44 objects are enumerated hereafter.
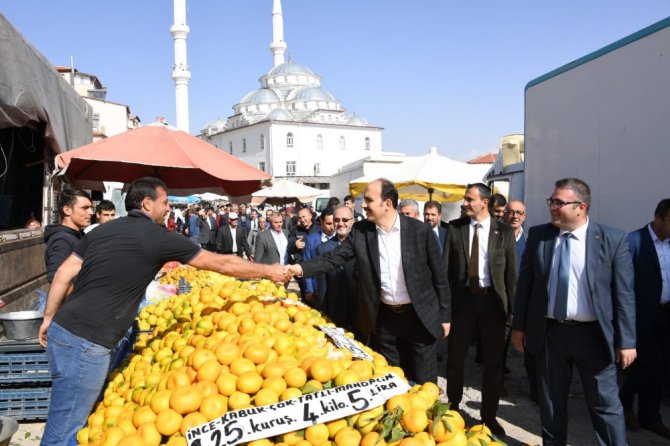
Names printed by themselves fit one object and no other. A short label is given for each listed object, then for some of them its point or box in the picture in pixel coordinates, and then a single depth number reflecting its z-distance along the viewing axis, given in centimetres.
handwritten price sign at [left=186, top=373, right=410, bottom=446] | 218
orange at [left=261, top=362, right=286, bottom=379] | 256
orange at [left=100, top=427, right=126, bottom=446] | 231
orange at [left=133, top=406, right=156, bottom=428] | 240
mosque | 6938
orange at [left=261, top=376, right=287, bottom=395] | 245
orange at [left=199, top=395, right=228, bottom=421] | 236
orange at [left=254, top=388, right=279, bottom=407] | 237
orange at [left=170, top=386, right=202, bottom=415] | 239
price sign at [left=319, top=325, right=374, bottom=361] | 290
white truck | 471
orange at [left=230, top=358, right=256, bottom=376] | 263
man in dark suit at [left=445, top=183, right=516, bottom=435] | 430
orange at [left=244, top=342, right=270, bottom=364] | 273
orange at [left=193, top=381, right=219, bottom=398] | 248
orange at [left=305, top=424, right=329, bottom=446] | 225
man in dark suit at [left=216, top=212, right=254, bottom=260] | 1270
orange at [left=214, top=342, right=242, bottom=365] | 273
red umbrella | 502
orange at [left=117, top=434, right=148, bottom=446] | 221
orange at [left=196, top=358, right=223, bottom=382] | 260
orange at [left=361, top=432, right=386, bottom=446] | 216
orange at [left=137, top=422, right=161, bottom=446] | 226
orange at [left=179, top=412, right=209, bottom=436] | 228
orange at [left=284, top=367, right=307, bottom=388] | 249
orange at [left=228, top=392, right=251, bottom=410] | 239
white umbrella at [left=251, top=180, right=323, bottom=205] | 1966
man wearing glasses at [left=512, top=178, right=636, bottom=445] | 326
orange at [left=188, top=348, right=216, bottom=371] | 272
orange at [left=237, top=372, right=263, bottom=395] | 249
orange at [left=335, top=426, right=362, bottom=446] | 220
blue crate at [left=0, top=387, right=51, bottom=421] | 452
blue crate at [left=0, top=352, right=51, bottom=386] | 445
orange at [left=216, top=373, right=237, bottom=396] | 251
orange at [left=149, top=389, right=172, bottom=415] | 242
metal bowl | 434
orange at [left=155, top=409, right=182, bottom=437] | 230
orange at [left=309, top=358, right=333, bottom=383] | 252
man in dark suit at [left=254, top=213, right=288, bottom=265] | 788
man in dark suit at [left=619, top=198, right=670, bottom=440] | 413
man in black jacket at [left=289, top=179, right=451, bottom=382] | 379
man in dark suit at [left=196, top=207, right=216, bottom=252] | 1566
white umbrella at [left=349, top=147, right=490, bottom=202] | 1042
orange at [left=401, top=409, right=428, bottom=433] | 224
